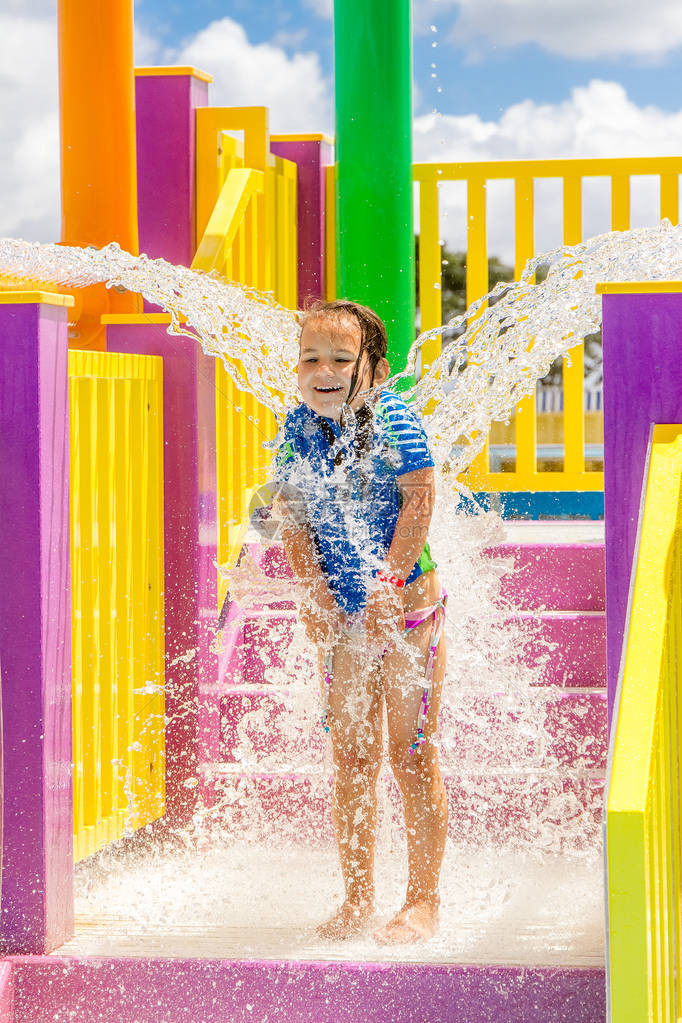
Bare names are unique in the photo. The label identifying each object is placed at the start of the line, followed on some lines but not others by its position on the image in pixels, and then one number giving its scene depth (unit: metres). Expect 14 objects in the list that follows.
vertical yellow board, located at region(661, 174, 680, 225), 10.80
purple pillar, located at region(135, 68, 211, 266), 9.72
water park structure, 4.62
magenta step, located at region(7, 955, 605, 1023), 4.92
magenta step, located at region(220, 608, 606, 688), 7.57
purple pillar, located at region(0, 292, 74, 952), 5.30
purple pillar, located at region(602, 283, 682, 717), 5.13
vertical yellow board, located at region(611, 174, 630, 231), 10.84
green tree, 74.37
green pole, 9.16
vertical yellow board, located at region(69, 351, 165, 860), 6.02
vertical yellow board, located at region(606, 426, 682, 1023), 3.61
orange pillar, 9.31
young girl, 5.50
